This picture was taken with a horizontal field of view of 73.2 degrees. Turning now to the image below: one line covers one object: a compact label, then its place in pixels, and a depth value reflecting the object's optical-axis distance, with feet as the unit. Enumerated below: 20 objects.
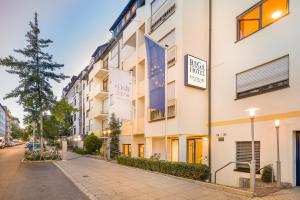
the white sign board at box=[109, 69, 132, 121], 42.44
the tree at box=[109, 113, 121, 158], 61.00
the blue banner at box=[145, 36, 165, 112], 34.03
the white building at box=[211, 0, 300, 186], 26.04
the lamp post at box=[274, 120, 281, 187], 23.85
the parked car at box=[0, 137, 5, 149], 148.28
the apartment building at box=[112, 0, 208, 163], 36.75
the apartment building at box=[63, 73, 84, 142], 118.98
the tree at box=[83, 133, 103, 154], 74.64
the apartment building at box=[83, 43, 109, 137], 79.64
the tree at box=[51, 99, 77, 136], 64.76
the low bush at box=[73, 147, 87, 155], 77.89
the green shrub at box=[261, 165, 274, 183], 25.52
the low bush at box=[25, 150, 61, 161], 57.59
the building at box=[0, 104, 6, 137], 280.88
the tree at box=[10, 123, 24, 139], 359.02
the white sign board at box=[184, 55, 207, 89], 36.25
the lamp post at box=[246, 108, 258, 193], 21.20
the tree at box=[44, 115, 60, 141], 70.45
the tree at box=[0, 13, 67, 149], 58.63
